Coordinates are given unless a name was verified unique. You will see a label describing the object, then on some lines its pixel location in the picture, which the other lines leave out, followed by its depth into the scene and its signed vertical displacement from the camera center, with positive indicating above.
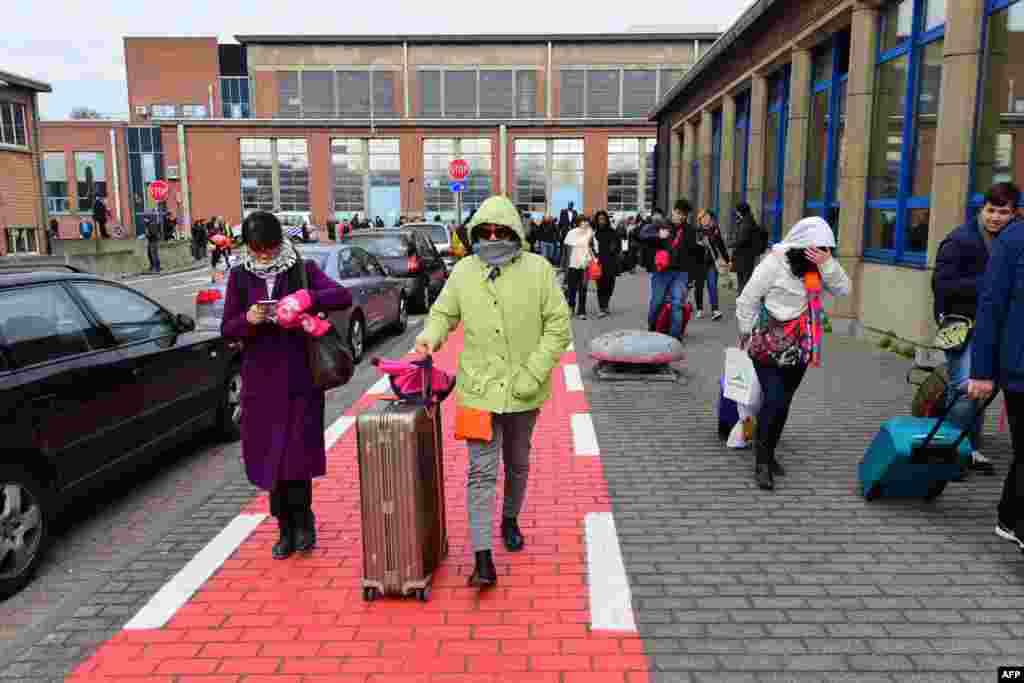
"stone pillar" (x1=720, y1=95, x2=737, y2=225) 19.56 +0.98
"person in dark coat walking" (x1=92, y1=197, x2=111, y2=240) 34.66 -0.65
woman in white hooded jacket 4.90 -0.68
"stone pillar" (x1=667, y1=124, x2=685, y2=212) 27.72 +1.13
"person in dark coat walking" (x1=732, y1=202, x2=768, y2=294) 13.20 -0.75
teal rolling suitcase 4.60 -1.49
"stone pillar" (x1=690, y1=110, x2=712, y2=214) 22.50 +1.21
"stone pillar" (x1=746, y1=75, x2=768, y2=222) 16.58 +1.13
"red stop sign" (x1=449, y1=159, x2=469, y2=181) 23.39 +0.84
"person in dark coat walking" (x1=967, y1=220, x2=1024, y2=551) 3.78 -0.63
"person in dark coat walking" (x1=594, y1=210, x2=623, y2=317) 13.56 -0.81
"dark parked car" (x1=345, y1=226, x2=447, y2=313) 15.15 -1.12
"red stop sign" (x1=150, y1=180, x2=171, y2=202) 32.16 +0.30
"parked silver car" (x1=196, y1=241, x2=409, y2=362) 9.09 -1.24
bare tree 87.59 +9.25
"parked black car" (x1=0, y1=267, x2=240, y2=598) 4.10 -1.14
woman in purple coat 4.08 -0.84
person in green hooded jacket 3.76 -0.64
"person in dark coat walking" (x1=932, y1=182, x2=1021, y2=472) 5.01 -0.46
